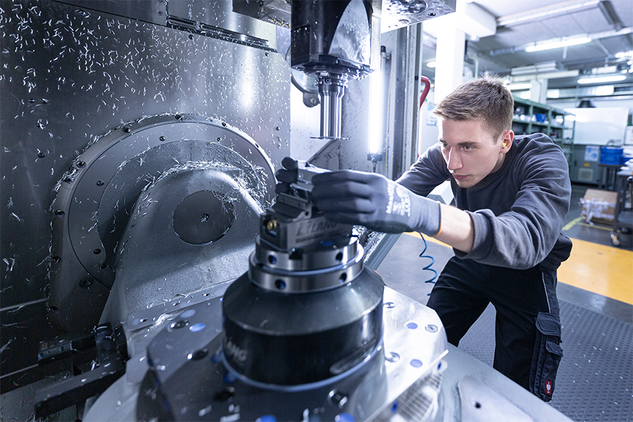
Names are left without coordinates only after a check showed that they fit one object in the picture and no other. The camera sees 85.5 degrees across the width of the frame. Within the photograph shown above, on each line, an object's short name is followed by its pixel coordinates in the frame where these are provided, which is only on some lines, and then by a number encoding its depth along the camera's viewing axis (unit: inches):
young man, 23.9
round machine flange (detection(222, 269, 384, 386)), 17.7
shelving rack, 268.8
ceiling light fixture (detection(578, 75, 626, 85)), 341.7
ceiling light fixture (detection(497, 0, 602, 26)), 186.5
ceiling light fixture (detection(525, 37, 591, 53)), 240.3
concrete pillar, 164.2
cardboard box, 177.3
